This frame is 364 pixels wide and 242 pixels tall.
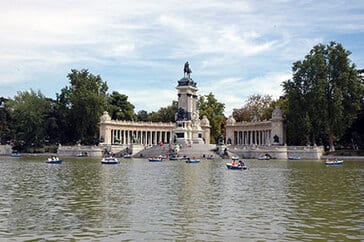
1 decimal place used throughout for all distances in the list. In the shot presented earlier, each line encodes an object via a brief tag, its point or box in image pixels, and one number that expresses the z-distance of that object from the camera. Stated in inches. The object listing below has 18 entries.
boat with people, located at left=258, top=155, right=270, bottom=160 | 3026.8
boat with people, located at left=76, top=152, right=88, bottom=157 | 3680.9
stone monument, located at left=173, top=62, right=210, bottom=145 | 3715.6
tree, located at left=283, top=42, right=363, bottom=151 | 3080.7
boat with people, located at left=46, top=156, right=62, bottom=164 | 2401.6
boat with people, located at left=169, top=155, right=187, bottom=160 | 3009.4
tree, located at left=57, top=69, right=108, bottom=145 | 3969.0
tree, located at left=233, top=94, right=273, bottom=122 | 4185.5
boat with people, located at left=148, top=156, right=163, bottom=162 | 2757.6
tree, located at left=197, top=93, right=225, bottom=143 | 4576.3
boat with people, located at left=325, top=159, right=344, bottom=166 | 2343.8
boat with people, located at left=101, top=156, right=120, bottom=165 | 2400.3
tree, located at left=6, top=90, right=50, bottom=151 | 3978.8
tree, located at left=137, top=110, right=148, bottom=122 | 5566.9
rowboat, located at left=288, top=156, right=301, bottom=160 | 3100.4
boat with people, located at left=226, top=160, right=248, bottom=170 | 1932.8
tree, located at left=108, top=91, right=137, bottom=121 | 4565.0
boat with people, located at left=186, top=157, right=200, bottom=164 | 2591.0
